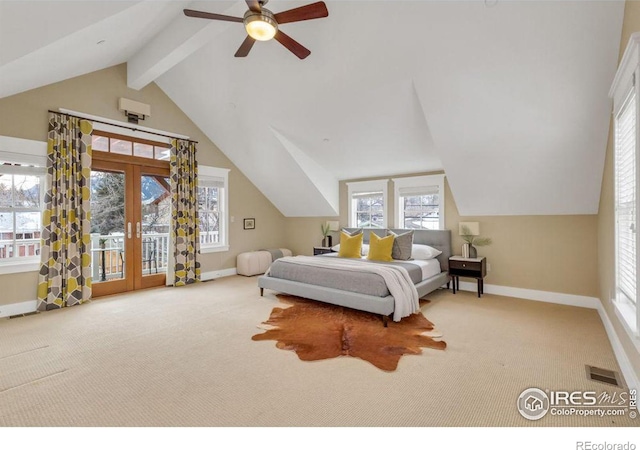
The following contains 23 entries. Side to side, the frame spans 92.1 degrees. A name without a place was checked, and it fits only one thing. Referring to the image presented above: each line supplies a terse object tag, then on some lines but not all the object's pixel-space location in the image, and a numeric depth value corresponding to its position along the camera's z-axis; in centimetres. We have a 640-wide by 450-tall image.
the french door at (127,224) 488
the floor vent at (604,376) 229
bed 356
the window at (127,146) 478
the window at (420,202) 551
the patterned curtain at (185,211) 553
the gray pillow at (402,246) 492
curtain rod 434
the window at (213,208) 619
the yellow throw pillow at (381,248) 482
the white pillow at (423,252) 493
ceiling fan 257
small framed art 693
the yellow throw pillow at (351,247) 524
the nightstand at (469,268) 465
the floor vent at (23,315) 385
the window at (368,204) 625
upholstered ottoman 651
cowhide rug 281
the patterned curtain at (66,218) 412
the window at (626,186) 200
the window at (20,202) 392
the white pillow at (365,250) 542
